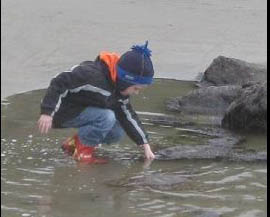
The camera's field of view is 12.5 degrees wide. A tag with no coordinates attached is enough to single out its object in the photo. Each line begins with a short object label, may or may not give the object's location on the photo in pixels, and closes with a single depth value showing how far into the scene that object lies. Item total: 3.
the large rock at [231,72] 12.15
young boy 7.67
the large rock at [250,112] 9.38
